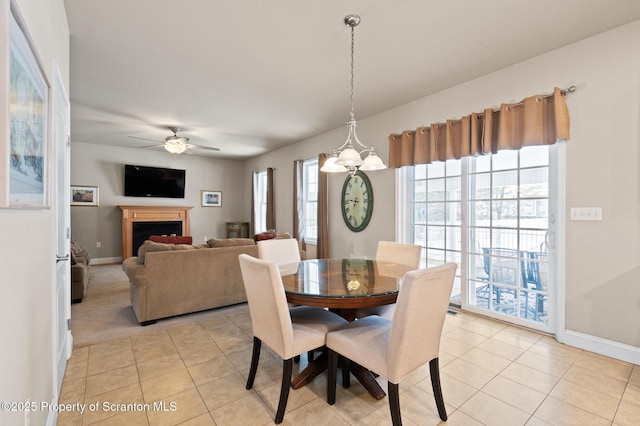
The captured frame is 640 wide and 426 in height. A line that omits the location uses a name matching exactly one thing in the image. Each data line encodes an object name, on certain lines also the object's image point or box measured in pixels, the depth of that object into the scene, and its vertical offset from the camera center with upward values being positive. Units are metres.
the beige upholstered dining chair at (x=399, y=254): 2.67 -0.41
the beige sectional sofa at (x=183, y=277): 3.02 -0.75
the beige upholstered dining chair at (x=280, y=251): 2.85 -0.41
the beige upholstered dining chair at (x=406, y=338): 1.43 -0.73
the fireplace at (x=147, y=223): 6.41 -0.30
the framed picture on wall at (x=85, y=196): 6.16 +0.31
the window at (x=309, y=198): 5.83 +0.27
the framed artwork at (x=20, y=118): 0.79 +0.32
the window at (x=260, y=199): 7.64 +0.32
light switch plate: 2.45 -0.01
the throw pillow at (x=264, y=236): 4.40 -0.38
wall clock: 4.48 +0.16
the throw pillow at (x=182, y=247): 3.22 -0.41
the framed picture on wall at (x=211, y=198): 7.82 +0.35
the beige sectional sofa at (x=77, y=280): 3.69 -0.91
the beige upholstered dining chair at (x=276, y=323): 1.62 -0.71
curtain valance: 2.64 +0.86
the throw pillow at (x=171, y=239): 4.32 -0.43
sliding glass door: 2.87 -0.18
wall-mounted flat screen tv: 6.64 +0.69
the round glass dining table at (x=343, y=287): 1.69 -0.48
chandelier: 2.12 +0.40
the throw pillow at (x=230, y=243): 3.49 -0.39
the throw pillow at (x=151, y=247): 3.10 -0.40
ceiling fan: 4.71 +1.11
